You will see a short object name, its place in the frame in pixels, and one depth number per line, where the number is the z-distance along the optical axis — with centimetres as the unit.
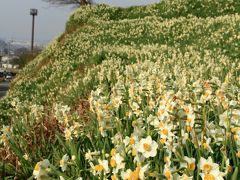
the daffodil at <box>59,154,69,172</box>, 290
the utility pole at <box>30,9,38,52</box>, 7690
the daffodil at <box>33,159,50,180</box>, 256
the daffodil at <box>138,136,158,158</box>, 229
